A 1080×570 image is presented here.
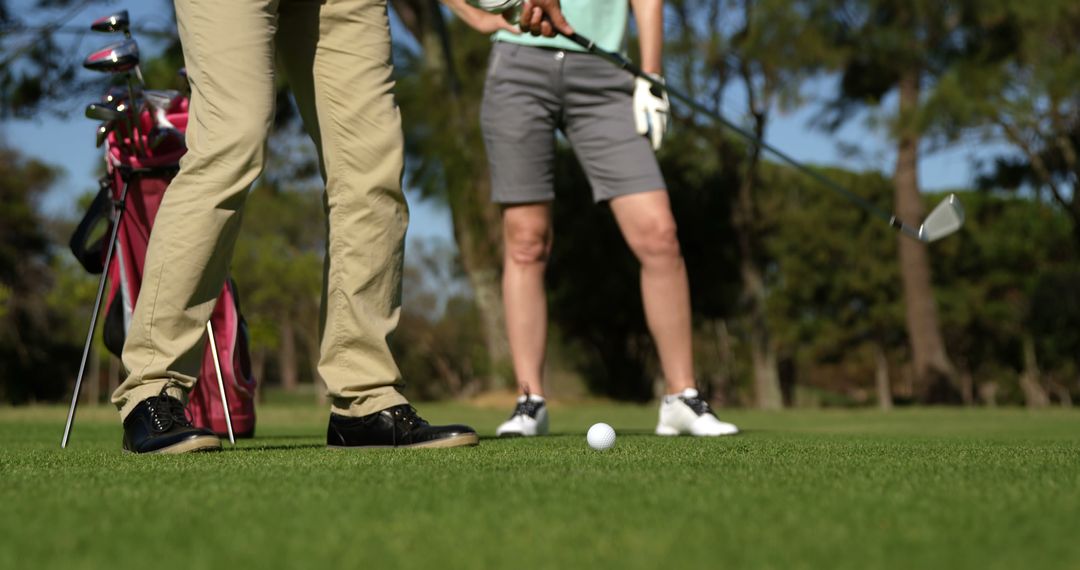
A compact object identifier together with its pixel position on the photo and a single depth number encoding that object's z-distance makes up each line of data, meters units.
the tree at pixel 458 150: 15.87
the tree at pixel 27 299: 32.41
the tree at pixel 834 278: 38.06
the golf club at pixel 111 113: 4.00
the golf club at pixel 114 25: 4.01
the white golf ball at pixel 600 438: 3.56
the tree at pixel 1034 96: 16.08
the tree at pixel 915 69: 17.17
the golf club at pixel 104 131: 4.14
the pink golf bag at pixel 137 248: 4.34
